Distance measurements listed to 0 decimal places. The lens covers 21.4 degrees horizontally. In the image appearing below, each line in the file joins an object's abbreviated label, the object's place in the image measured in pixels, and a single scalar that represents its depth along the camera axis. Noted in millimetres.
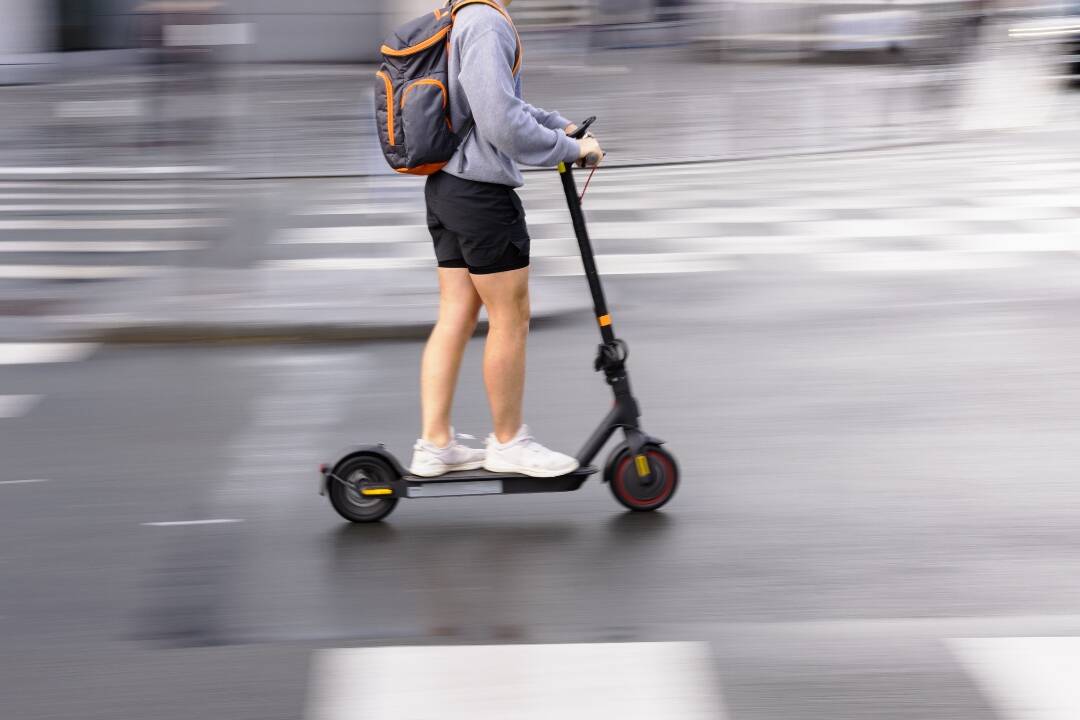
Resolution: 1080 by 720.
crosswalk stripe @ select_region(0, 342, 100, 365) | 13893
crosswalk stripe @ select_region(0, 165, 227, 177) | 29243
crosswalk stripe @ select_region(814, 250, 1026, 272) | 17620
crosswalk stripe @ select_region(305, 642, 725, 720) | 6683
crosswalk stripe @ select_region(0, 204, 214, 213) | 24346
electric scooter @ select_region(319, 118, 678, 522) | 9281
